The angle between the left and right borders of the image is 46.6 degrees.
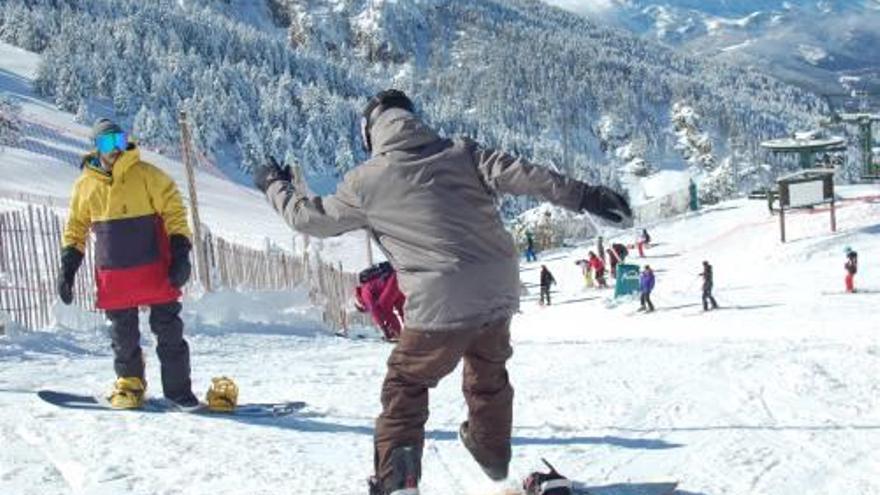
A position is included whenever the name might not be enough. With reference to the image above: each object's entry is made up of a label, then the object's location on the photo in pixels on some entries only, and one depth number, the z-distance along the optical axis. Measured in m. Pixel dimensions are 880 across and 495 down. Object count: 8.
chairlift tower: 47.16
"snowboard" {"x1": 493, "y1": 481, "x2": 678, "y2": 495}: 4.14
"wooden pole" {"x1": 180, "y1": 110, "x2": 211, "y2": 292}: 14.09
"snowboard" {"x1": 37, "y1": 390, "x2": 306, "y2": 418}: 5.61
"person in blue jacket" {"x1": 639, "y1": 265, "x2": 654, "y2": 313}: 22.80
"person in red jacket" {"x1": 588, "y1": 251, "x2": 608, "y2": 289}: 29.50
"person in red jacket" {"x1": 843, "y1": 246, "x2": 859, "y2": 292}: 21.98
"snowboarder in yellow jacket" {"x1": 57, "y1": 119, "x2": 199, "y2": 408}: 5.38
